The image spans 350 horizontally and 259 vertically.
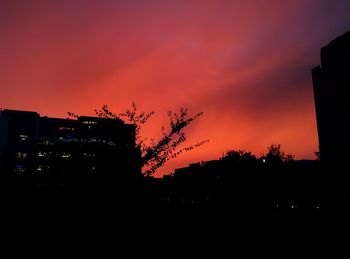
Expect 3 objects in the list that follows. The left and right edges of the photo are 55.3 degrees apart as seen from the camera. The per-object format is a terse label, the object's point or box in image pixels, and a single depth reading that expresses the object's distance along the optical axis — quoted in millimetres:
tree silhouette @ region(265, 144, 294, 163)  57519
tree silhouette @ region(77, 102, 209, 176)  9055
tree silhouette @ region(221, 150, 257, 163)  57781
